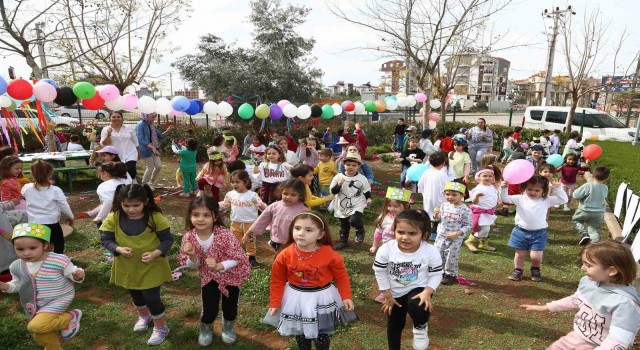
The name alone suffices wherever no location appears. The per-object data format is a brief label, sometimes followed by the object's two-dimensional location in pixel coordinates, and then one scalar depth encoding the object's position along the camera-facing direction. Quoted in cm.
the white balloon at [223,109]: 1209
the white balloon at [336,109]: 1436
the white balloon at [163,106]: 1021
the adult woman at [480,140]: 1076
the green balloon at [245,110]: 1230
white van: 1723
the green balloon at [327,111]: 1407
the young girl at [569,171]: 805
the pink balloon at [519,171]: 532
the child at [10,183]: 479
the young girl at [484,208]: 586
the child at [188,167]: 853
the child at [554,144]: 1200
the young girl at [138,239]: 333
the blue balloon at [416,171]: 752
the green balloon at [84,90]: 855
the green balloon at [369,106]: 1549
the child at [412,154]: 842
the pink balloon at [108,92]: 896
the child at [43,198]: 451
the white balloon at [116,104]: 921
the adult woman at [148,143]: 879
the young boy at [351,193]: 582
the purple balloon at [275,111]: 1284
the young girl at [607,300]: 240
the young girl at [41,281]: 305
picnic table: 934
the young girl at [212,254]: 331
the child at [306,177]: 509
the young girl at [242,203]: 506
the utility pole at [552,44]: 1822
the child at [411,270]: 299
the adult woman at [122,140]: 737
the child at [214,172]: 737
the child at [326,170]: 720
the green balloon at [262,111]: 1237
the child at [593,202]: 592
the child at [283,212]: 439
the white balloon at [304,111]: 1293
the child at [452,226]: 474
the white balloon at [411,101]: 1546
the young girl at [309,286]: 289
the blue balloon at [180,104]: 1074
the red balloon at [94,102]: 903
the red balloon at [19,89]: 763
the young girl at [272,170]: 656
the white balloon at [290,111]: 1266
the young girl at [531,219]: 479
